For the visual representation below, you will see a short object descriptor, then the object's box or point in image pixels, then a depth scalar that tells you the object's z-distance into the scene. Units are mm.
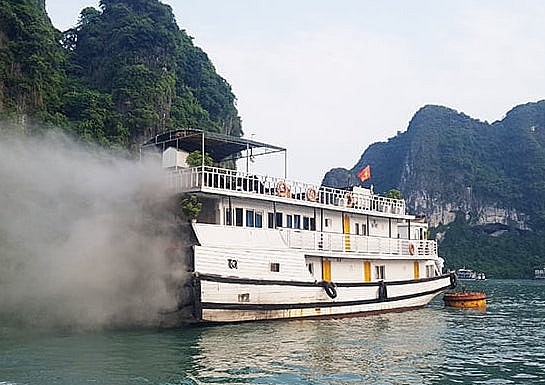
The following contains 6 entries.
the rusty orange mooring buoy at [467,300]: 29234
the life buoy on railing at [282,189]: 21359
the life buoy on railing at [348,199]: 24267
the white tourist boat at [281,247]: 18641
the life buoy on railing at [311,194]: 22516
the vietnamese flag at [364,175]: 26600
